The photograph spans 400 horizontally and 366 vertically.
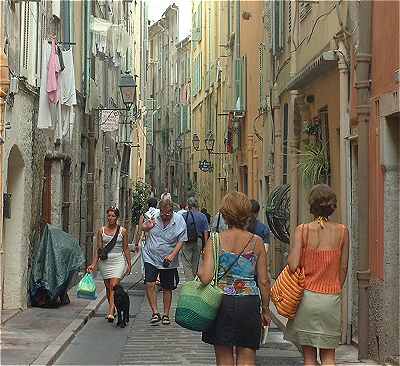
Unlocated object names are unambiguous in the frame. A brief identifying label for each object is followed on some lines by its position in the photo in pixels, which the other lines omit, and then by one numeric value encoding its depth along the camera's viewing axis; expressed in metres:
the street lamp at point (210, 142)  33.63
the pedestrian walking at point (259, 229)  10.53
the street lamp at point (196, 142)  39.88
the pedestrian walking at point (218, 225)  12.13
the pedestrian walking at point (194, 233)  15.38
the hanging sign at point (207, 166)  35.38
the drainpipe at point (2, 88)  9.56
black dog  11.28
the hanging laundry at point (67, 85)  13.36
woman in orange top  6.16
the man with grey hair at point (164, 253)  11.53
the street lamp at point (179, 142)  55.41
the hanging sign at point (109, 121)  20.81
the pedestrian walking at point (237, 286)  6.02
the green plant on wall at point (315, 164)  11.99
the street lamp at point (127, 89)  19.09
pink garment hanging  12.52
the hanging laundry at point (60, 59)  13.11
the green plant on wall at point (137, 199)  37.38
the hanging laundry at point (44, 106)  12.27
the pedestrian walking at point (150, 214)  12.99
